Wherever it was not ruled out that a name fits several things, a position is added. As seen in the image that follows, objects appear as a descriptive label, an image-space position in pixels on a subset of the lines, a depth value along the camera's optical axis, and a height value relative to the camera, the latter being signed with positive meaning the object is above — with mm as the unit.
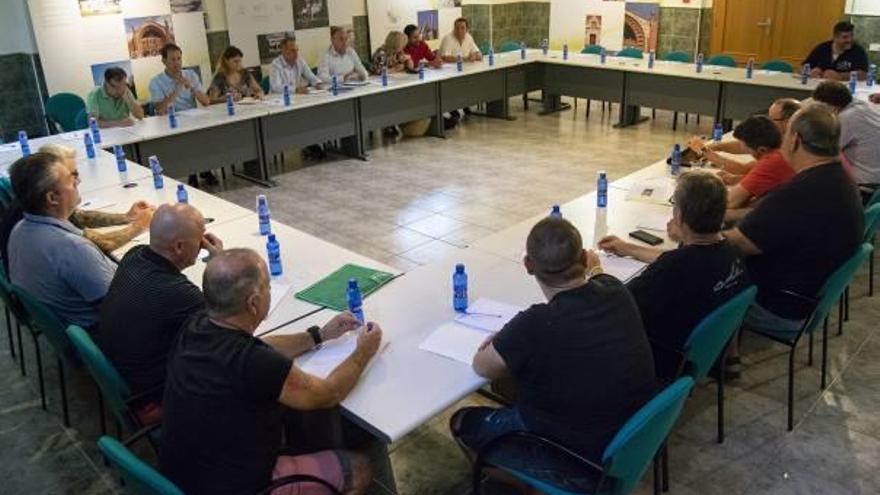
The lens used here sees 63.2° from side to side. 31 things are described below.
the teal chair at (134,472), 1725 -1089
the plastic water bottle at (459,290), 2873 -1137
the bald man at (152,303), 2516 -1004
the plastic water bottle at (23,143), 5555 -1007
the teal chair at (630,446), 1982 -1278
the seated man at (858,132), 4418 -907
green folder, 3062 -1218
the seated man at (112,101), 6328 -839
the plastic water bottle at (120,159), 4996 -1033
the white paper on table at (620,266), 3164 -1201
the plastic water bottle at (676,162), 4582 -1084
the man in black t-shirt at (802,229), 3156 -1047
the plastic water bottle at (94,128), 5854 -964
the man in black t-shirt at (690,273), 2672 -1032
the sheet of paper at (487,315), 2779 -1219
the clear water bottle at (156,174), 4621 -1052
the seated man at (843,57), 6992 -746
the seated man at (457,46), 9328 -679
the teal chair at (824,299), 2975 -1306
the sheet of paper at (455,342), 2580 -1228
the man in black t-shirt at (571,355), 2078 -1024
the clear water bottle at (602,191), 3975 -1088
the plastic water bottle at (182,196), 4232 -1092
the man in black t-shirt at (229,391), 1968 -1040
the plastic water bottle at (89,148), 5332 -1019
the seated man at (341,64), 8094 -745
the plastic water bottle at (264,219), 3699 -1105
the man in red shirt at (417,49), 8852 -677
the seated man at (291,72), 7688 -780
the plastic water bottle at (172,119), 6262 -979
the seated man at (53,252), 3045 -999
